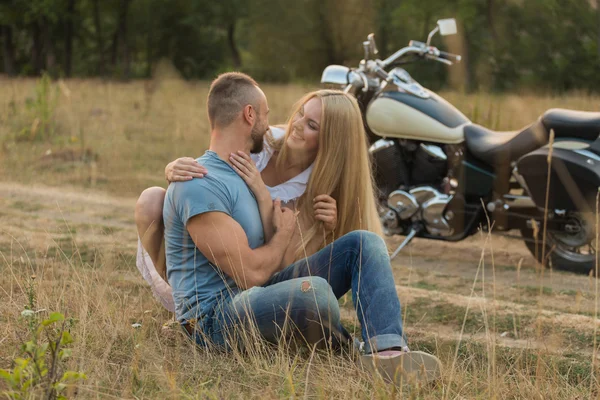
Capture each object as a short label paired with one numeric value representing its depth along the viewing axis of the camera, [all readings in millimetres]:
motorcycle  5176
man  3035
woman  3471
